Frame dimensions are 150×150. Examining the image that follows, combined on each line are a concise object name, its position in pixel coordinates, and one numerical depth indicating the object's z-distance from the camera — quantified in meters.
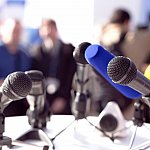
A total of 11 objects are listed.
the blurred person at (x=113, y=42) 1.80
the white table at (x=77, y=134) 1.18
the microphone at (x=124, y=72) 0.84
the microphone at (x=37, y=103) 1.22
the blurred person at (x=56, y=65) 2.22
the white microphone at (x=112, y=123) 1.24
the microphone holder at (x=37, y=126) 1.21
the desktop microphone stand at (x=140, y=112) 1.23
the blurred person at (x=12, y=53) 2.19
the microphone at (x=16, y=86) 0.91
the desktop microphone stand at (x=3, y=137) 1.03
